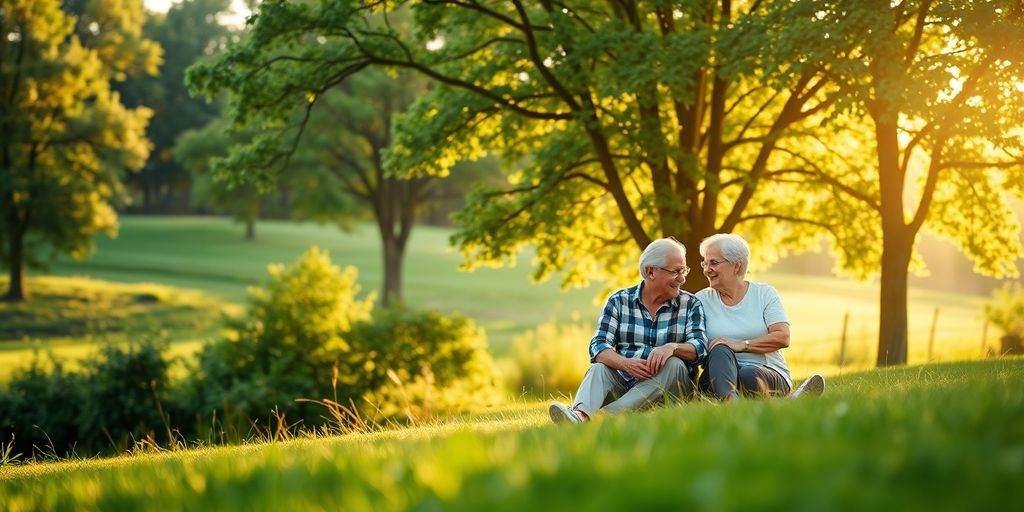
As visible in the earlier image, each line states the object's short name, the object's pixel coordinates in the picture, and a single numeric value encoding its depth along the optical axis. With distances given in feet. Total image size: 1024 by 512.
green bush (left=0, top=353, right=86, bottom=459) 49.83
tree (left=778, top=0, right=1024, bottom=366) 35.58
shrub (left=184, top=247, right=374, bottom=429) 50.39
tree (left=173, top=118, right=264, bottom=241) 109.40
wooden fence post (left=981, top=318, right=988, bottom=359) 63.06
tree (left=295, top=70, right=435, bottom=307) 100.27
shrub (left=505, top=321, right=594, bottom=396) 62.49
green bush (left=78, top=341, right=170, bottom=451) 49.32
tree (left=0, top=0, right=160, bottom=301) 98.48
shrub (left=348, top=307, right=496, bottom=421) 54.95
